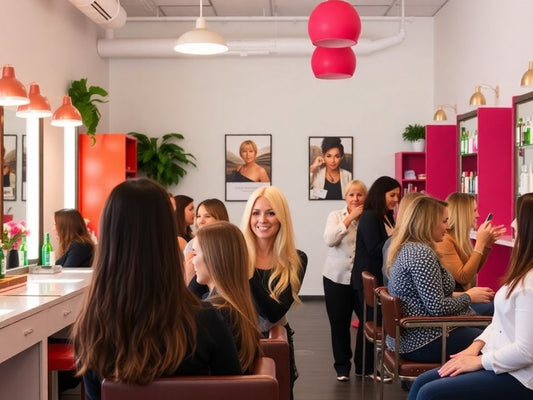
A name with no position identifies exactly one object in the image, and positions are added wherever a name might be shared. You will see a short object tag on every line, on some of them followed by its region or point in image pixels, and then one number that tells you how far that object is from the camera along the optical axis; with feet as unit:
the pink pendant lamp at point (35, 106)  17.60
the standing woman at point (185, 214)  18.97
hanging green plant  25.99
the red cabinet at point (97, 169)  27.86
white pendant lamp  16.21
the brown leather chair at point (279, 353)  9.75
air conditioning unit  23.90
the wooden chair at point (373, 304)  14.51
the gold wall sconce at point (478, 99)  22.48
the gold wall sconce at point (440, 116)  26.43
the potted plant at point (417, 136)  30.66
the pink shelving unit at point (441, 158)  27.07
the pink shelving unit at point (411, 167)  30.42
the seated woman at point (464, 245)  14.44
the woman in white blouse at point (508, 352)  9.02
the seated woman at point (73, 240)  19.34
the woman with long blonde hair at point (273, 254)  10.77
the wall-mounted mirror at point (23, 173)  20.40
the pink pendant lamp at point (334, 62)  15.17
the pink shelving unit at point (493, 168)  21.01
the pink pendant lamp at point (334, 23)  13.34
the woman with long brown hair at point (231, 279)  8.16
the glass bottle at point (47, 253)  19.22
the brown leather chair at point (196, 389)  6.73
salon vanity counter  12.23
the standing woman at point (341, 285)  18.26
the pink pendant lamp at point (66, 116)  19.79
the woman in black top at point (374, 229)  16.94
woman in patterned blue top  12.43
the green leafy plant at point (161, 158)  30.89
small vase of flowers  17.52
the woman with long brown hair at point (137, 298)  6.57
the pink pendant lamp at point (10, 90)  15.17
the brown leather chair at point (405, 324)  12.03
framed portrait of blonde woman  32.24
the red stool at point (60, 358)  14.03
